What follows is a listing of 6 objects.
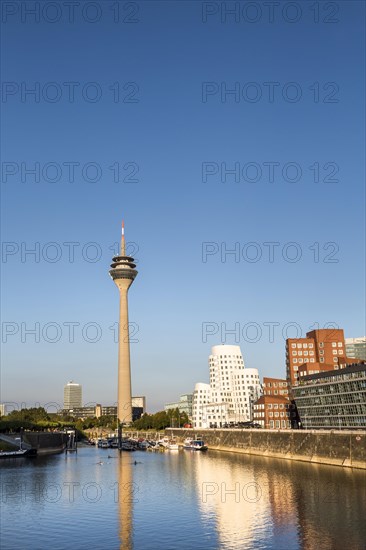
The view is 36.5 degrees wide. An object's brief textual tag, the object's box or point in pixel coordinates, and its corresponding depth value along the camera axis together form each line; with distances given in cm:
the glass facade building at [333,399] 12886
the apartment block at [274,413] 19388
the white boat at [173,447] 19575
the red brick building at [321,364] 19062
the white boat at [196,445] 18988
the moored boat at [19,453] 16275
